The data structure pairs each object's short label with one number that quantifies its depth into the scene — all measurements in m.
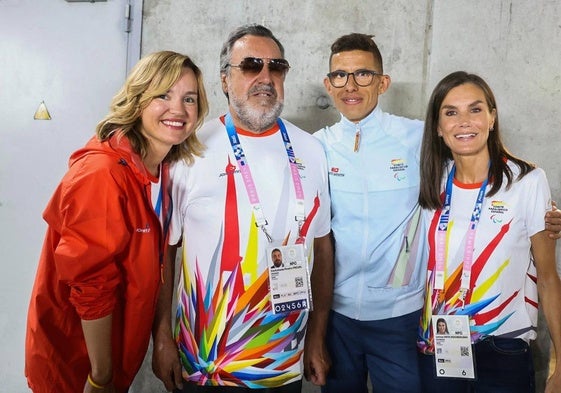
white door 3.01
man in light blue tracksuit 2.19
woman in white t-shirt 1.97
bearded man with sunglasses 1.97
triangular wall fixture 3.09
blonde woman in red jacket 1.60
